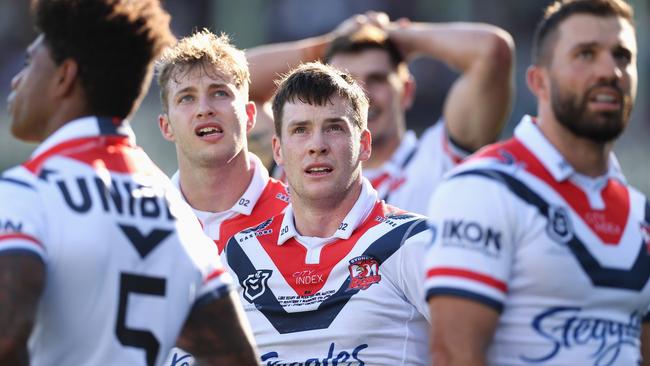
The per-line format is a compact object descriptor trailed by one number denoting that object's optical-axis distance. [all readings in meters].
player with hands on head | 15.49
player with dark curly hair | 7.31
